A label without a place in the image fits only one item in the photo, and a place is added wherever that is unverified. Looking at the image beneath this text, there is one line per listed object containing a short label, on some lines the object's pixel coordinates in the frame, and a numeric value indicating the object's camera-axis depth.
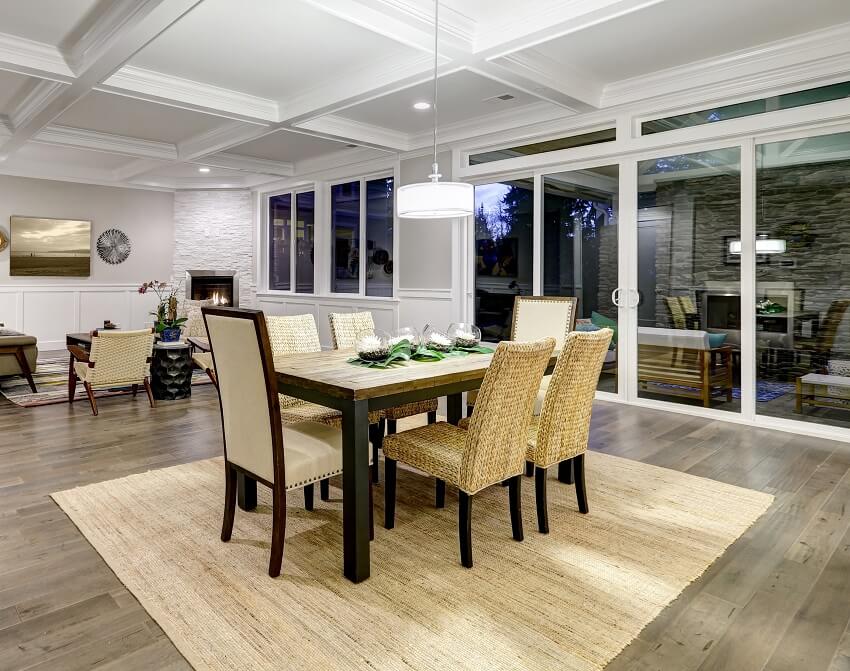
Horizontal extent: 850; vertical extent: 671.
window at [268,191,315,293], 8.92
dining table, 2.20
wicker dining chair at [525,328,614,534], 2.60
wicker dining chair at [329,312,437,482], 3.54
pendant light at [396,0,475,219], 3.11
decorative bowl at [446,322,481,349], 3.33
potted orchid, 5.57
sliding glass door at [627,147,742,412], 4.68
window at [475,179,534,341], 6.13
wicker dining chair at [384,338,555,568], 2.26
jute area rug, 1.83
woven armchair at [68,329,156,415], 4.86
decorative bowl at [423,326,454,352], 3.22
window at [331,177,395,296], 7.67
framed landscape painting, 8.62
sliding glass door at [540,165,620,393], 5.41
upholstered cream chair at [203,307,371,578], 2.17
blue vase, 5.57
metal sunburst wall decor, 9.30
